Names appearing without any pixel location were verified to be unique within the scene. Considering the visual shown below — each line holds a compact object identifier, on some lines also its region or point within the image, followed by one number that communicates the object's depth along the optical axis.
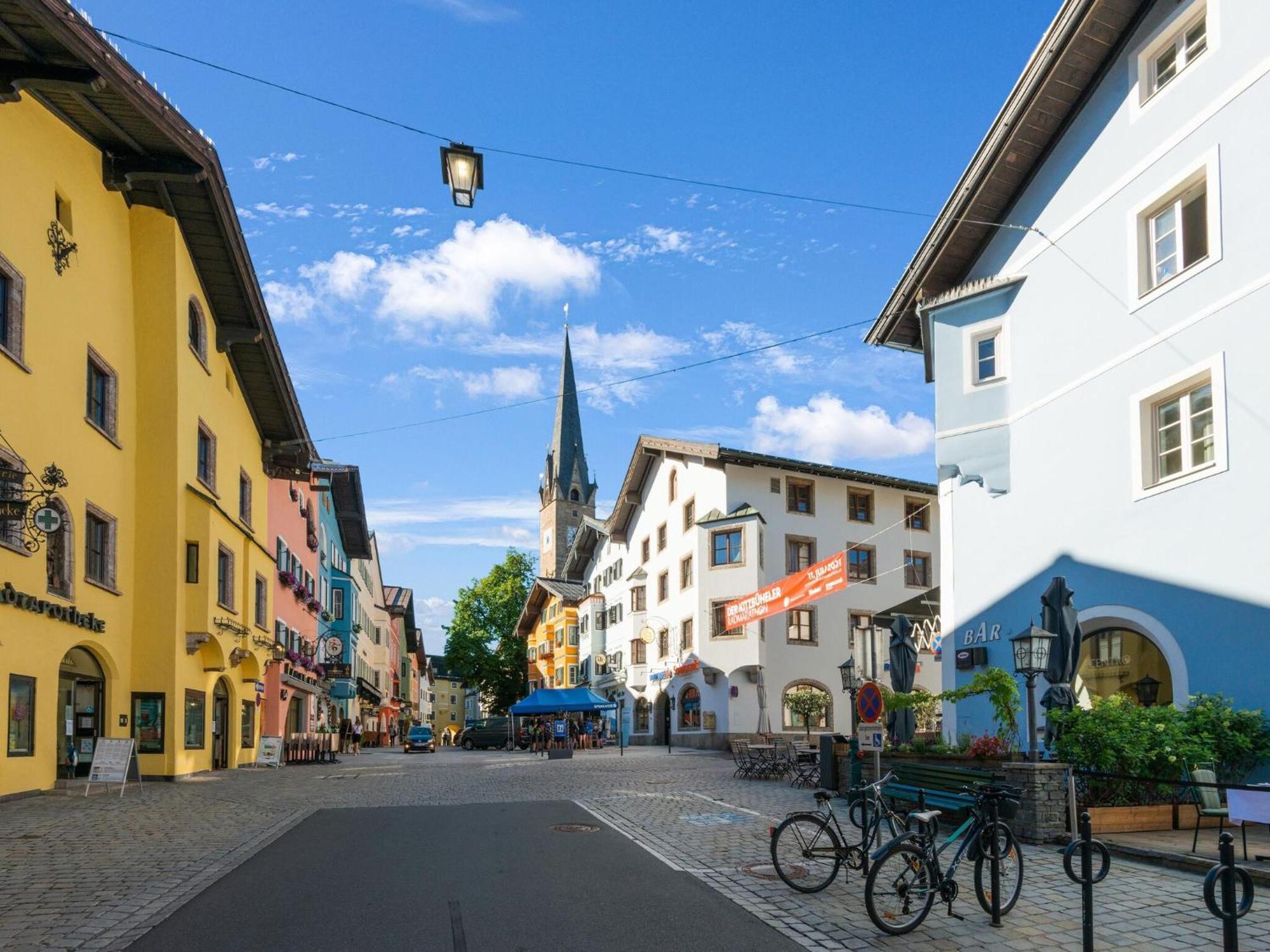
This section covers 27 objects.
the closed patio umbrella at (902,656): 19.09
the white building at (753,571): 45.44
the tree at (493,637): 81.12
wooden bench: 12.70
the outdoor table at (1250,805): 9.57
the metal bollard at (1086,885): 7.48
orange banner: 25.08
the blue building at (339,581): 48.91
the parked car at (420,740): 54.53
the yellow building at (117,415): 18.73
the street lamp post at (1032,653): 12.88
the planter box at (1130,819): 13.12
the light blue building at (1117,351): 15.14
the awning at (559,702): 37.16
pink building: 37.41
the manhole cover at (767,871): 10.13
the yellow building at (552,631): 67.19
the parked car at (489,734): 55.78
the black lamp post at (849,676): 20.23
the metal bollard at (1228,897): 6.36
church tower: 105.94
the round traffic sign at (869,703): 14.03
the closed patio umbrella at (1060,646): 14.43
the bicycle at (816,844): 10.10
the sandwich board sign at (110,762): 19.08
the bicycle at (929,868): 8.46
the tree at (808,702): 45.44
